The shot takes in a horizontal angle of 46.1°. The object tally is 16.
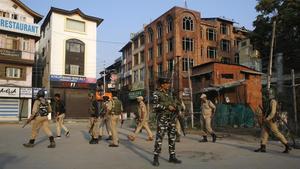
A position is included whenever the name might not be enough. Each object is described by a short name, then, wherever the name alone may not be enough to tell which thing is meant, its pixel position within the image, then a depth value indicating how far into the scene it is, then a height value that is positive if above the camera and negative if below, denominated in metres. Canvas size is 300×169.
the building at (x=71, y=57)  43.59 +6.19
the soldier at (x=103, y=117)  11.97 -0.39
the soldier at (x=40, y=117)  10.70 -0.35
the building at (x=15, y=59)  37.59 +4.99
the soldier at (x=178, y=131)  12.74 -0.93
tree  35.53 +8.21
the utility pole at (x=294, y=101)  12.37 +0.18
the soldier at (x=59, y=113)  14.21 -0.30
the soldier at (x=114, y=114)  11.11 -0.27
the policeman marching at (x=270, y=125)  9.45 -0.53
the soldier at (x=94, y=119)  12.26 -0.48
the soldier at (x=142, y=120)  13.09 -0.53
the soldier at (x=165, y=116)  7.54 -0.22
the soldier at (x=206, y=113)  12.55 -0.26
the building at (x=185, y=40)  49.22 +9.77
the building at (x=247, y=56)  49.94 +7.54
